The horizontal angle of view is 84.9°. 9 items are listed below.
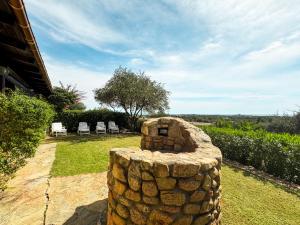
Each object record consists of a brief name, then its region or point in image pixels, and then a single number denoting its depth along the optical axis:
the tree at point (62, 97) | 14.40
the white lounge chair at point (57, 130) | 11.78
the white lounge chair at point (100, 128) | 13.04
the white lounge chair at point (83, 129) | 12.64
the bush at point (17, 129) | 3.95
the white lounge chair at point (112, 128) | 13.56
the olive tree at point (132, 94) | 13.53
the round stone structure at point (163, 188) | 2.23
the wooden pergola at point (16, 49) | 2.63
